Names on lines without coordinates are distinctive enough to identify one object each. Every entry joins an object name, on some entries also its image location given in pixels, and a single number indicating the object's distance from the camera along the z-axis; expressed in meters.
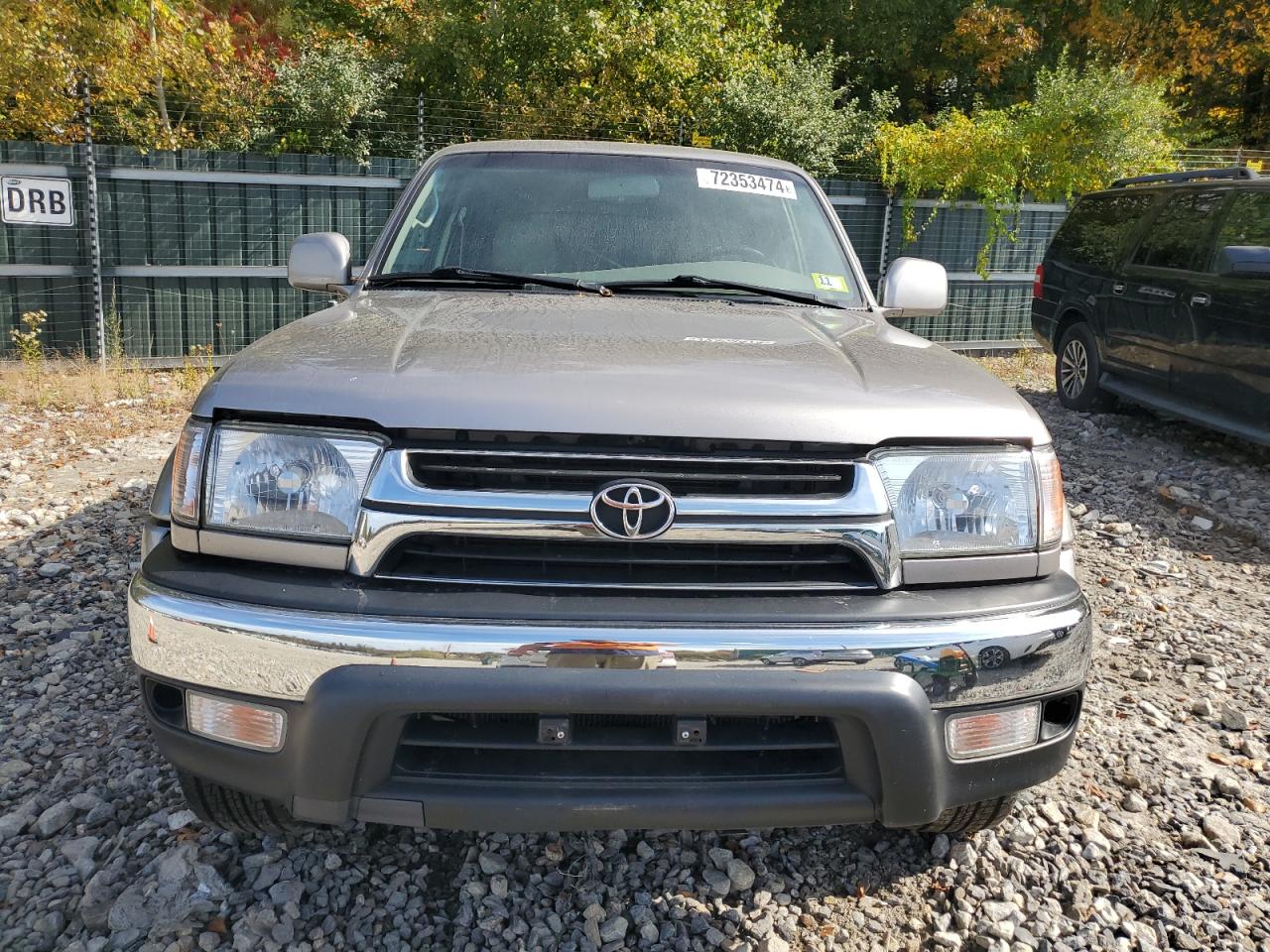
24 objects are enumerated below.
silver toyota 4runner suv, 1.91
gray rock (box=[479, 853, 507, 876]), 2.55
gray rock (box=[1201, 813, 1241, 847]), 2.82
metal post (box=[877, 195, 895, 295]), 12.08
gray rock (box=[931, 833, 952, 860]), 2.67
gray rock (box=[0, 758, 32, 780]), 2.89
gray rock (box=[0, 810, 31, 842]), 2.61
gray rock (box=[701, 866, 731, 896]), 2.53
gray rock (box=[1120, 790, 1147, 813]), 2.95
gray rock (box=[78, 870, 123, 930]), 2.32
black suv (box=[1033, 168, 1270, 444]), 6.59
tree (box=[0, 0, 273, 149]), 10.66
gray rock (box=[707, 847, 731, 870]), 2.62
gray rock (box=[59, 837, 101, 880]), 2.48
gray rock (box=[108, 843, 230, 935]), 2.30
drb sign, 8.85
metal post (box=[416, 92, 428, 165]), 10.80
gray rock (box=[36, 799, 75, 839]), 2.62
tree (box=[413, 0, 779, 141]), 12.73
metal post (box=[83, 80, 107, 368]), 9.17
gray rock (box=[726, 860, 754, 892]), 2.55
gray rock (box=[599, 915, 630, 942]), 2.36
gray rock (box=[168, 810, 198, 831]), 2.64
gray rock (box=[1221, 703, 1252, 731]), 3.50
